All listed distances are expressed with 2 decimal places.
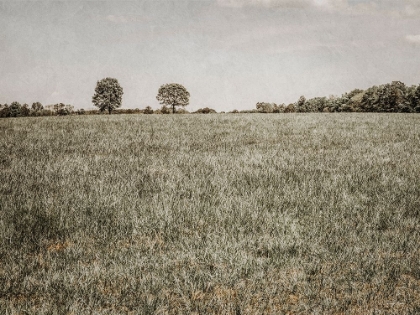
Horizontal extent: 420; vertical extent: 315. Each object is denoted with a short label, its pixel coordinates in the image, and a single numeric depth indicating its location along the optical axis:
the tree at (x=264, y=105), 131.12
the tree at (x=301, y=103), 139.25
